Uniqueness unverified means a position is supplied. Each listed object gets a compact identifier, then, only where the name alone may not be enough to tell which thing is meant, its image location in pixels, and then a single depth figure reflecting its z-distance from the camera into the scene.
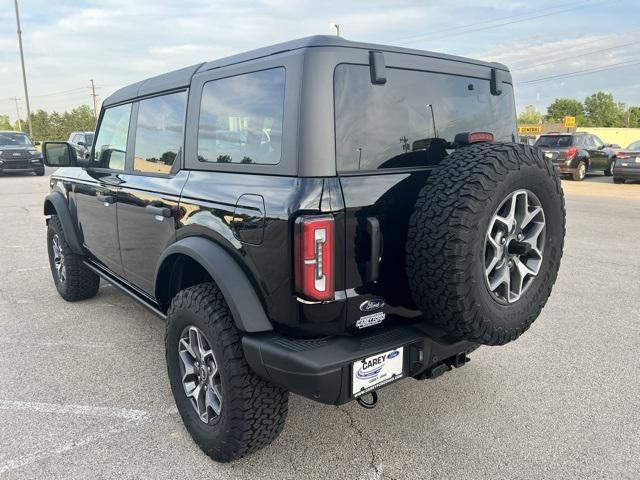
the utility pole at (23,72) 32.28
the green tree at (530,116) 109.56
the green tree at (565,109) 107.75
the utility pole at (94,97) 75.36
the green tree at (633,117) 98.31
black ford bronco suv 2.14
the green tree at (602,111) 102.12
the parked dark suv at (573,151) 17.42
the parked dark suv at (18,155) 18.95
